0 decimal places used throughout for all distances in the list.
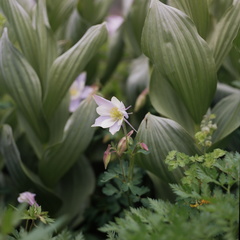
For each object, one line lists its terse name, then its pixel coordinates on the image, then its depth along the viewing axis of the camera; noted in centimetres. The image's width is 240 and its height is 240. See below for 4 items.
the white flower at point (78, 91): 145
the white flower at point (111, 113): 113
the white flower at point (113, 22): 179
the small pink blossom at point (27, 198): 118
